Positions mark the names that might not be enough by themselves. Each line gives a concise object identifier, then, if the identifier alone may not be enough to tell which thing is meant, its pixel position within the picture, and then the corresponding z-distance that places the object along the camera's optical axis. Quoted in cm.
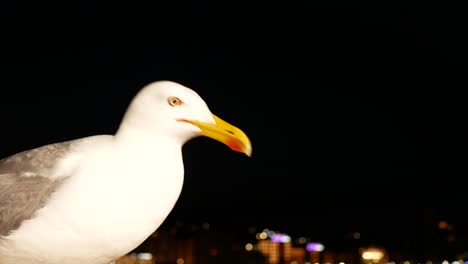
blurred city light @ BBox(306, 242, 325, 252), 6002
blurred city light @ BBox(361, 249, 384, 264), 5116
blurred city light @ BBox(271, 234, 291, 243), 7125
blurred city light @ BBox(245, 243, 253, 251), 5103
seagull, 173
